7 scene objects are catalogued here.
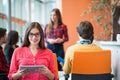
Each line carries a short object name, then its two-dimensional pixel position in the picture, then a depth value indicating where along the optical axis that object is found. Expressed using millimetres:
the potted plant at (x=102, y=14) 6494
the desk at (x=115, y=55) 2800
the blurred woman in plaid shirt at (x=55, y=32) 4129
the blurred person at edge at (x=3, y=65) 2956
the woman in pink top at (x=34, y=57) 2473
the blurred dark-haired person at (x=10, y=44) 3445
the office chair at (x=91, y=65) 2496
